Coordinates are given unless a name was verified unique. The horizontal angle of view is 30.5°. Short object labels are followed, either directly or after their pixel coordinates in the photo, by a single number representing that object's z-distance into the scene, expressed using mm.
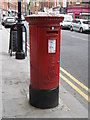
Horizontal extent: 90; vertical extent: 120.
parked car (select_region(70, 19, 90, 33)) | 17169
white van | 21607
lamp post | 5854
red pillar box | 2705
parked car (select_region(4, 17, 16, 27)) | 20568
